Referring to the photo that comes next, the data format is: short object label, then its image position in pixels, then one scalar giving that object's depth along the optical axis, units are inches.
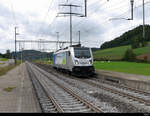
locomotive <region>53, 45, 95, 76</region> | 528.9
